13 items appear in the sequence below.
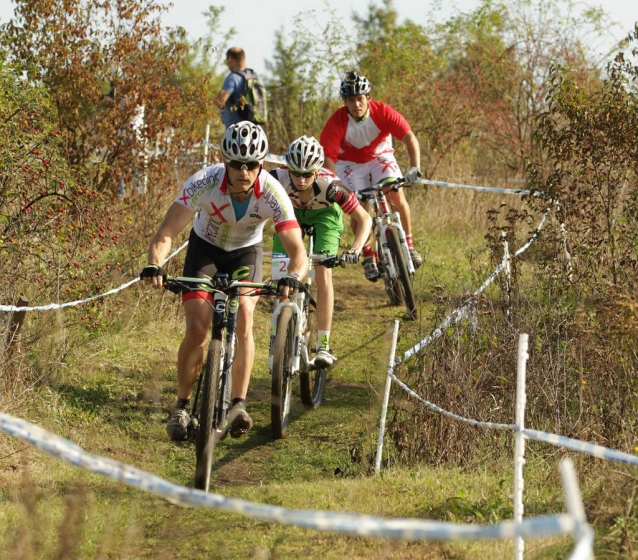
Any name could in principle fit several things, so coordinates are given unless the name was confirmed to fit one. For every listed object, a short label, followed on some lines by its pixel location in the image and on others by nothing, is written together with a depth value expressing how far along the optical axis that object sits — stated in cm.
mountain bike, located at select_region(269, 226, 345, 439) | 1369
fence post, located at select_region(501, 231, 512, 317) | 1529
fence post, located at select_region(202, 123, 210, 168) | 2441
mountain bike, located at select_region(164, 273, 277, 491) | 1153
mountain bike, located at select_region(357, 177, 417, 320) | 1987
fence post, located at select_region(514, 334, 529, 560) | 853
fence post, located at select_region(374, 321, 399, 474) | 1248
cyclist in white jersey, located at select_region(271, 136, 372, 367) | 1549
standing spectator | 2598
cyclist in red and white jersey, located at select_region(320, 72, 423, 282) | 2052
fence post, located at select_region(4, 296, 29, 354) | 1346
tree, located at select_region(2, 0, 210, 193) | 1983
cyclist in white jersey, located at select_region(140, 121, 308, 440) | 1259
